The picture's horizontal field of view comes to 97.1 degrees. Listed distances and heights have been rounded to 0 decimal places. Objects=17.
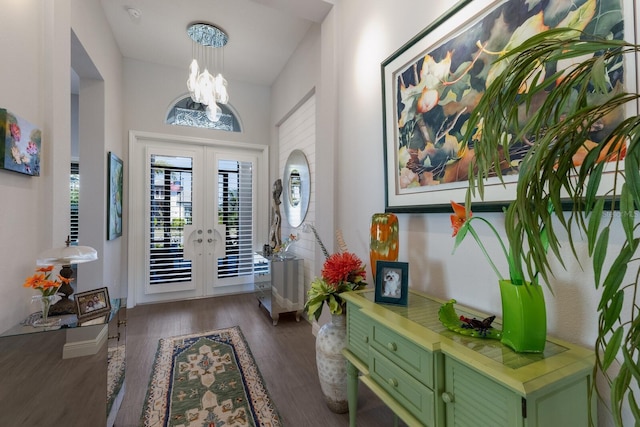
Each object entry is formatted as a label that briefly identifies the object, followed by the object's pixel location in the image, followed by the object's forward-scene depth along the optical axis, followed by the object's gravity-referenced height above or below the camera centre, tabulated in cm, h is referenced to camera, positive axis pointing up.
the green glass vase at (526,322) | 91 -34
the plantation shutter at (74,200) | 523 +40
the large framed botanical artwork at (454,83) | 96 +65
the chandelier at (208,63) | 278 +223
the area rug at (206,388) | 179 -123
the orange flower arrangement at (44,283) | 146 -32
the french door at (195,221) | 406 -1
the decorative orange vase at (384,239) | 162 -12
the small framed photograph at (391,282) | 141 -32
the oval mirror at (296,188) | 354 +43
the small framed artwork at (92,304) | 150 -46
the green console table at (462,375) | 79 -52
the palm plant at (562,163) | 47 +11
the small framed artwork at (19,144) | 142 +42
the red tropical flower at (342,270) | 178 -32
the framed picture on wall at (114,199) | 322 +27
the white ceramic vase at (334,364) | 179 -92
